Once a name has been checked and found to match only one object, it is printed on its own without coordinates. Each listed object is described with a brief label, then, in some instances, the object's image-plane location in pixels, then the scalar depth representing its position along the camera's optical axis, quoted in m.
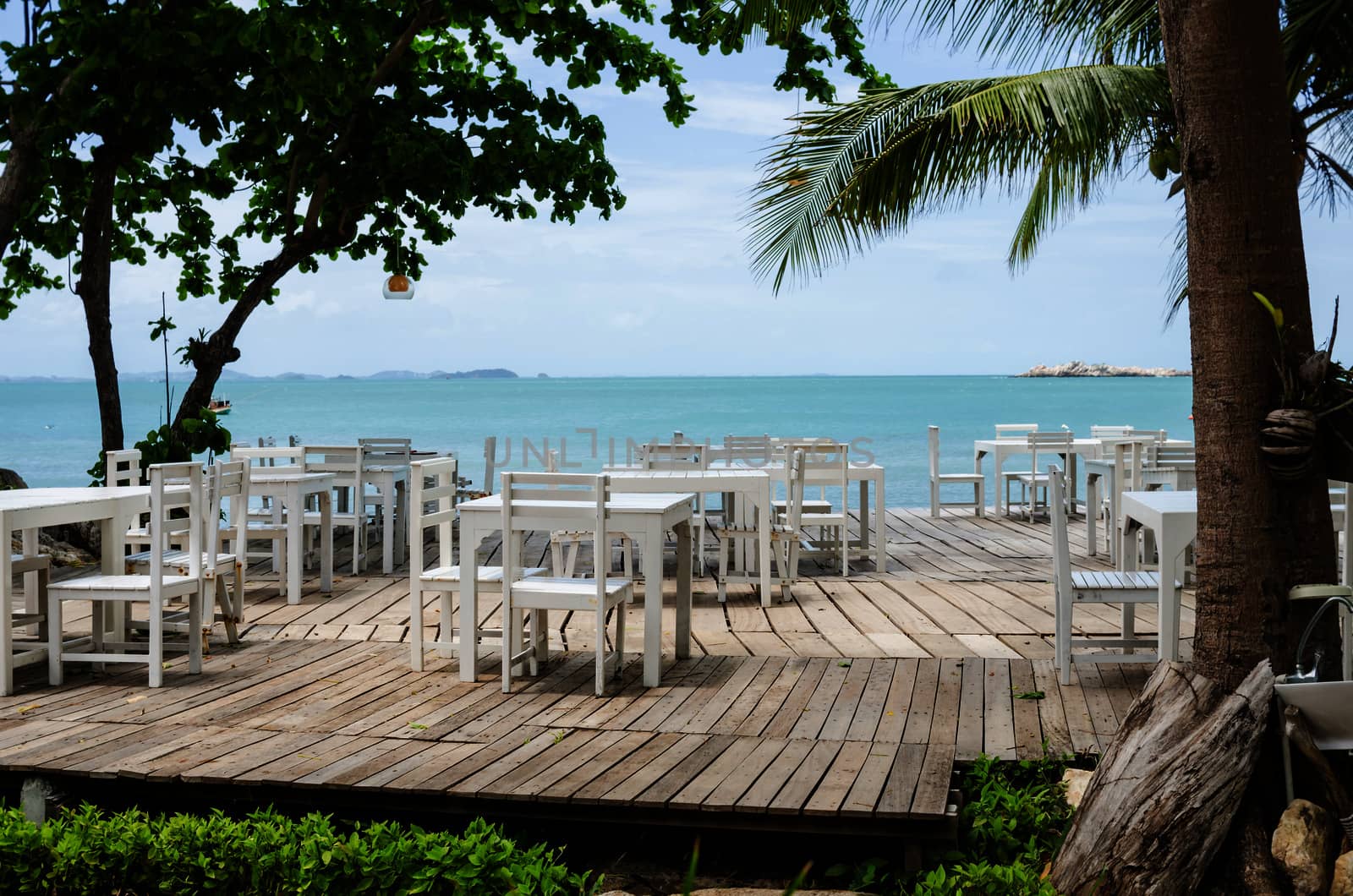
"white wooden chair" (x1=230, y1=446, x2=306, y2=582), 7.03
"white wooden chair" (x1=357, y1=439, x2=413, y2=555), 8.41
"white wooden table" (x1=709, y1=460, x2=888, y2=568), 7.93
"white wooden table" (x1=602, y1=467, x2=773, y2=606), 6.46
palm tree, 6.47
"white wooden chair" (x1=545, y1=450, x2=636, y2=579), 6.62
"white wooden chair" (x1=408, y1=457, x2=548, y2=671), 4.91
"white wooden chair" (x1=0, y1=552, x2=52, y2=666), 4.91
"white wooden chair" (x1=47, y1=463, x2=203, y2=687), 4.68
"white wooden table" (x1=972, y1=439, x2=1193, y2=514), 10.60
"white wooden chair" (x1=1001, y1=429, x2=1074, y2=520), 10.16
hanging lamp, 10.98
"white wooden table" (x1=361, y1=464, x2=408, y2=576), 8.06
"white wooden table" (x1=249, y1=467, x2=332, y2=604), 6.71
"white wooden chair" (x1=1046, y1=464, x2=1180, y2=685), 4.47
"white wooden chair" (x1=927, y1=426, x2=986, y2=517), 11.19
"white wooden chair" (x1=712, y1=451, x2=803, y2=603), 6.90
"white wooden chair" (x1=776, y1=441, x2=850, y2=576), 7.80
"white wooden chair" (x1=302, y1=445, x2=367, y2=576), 7.89
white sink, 2.84
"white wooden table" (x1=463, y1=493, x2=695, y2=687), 4.64
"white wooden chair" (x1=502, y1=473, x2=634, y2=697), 4.51
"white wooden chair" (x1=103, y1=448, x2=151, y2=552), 5.98
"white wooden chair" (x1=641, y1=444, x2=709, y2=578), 7.38
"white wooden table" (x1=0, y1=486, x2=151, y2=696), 4.59
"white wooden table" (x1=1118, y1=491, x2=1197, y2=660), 4.34
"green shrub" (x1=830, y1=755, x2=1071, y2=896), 2.85
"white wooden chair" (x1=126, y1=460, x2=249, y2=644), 5.28
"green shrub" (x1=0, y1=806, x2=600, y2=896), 2.97
